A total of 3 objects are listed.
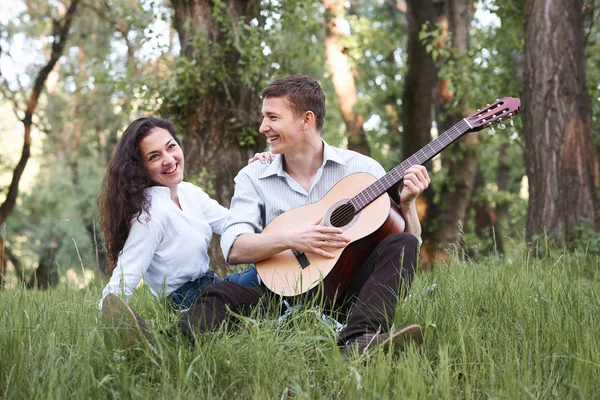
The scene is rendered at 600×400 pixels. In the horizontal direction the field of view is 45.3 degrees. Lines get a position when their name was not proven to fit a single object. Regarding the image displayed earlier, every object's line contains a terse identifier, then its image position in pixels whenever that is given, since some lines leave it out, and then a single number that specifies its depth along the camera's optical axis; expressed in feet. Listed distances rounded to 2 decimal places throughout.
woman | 11.92
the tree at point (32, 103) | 44.37
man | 10.49
